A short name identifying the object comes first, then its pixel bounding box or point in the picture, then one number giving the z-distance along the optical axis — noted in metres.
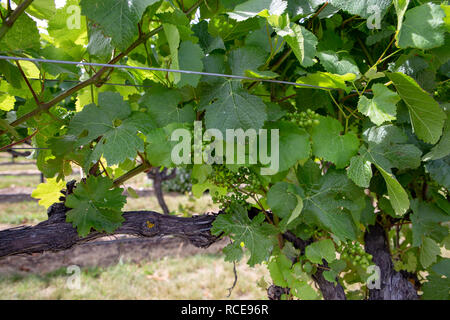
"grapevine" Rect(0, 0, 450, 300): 0.95
